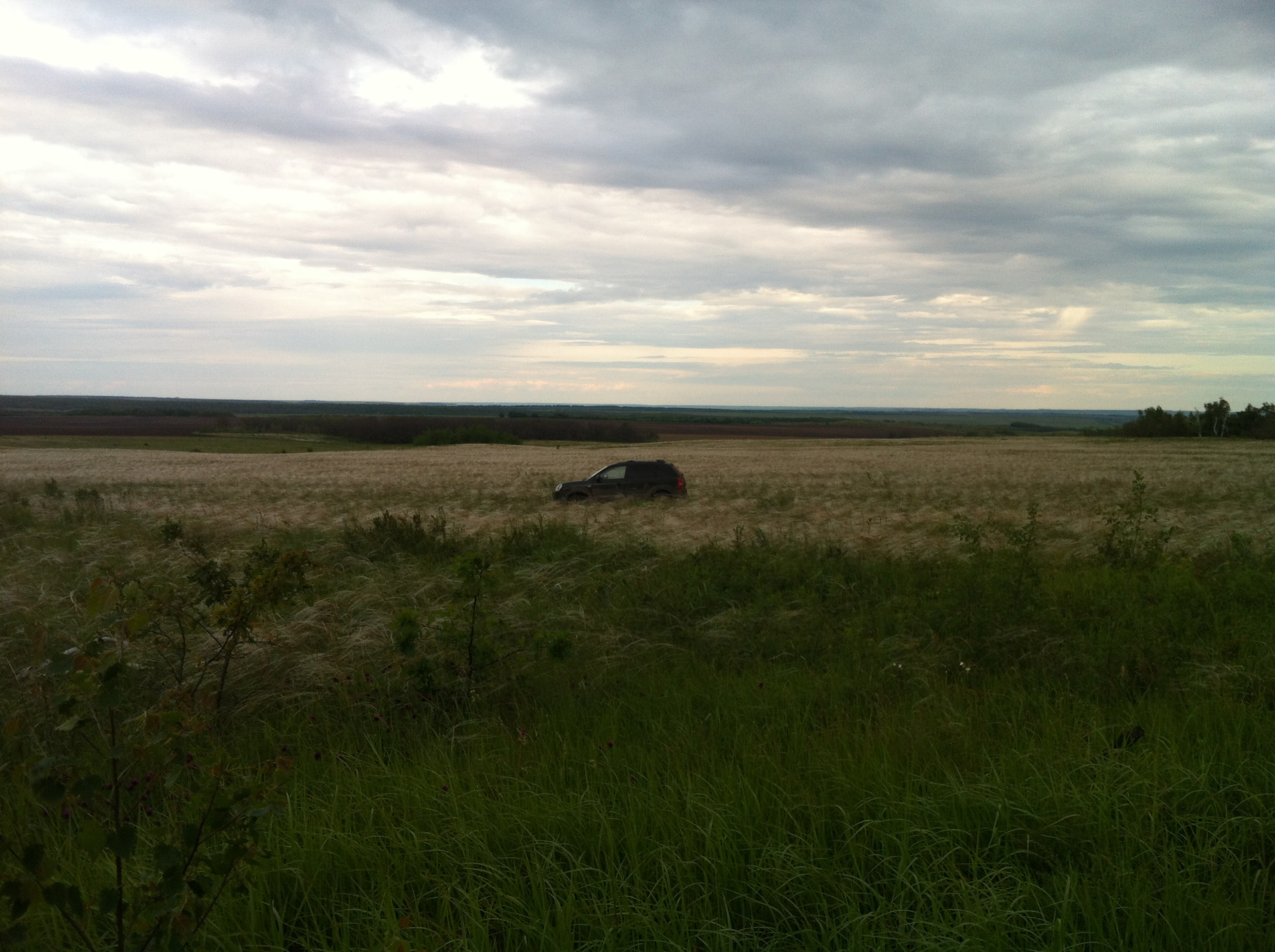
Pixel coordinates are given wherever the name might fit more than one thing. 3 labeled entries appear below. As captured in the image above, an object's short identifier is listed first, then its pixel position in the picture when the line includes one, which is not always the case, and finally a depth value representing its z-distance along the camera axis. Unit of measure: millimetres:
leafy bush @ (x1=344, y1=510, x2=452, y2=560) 12727
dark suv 25734
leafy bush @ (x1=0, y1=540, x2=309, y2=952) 2434
